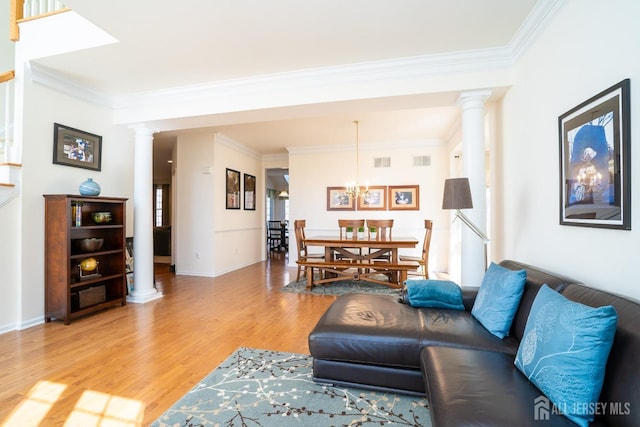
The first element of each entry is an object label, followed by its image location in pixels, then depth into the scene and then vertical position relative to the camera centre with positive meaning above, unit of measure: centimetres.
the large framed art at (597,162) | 141 +29
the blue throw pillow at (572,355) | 103 -55
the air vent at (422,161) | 605 +112
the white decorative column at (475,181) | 289 +33
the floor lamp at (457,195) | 244 +16
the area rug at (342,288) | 439 -118
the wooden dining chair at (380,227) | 499 -25
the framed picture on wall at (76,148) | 327 +81
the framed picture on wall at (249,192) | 674 +53
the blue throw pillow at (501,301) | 175 -55
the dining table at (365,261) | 432 -76
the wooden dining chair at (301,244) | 491 -51
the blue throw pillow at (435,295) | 226 -64
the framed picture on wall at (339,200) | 645 +32
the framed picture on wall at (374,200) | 627 +31
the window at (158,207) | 967 +27
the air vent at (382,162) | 625 +113
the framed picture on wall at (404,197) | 609 +36
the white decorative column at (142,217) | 398 -3
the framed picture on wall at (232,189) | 600 +55
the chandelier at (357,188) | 572 +56
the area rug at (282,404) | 160 -114
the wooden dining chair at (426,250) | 451 -56
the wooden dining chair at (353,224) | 511 -17
